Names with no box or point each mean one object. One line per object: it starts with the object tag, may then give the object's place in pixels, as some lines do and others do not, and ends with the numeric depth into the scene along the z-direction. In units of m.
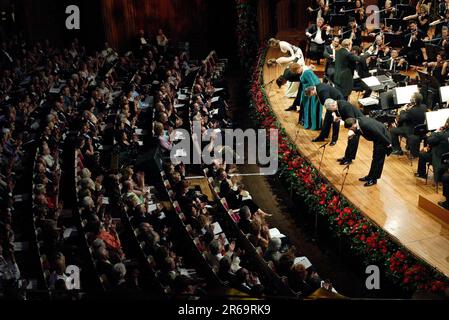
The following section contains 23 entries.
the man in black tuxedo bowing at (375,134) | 7.77
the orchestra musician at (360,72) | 9.99
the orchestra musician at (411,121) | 8.33
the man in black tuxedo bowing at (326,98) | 9.02
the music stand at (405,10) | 12.34
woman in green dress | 9.76
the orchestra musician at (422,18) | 11.56
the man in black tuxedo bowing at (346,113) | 8.30
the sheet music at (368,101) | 9.41
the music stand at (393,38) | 11.31
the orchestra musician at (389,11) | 12.55
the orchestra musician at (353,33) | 11.61
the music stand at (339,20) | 12.52
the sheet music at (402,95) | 8.70
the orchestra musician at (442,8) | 12.56
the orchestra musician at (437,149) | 7.50
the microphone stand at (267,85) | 11.67
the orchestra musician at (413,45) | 11.23
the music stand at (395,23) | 11.80
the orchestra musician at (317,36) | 11.97
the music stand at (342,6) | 13.12
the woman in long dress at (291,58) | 10.98
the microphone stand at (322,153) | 8.65
